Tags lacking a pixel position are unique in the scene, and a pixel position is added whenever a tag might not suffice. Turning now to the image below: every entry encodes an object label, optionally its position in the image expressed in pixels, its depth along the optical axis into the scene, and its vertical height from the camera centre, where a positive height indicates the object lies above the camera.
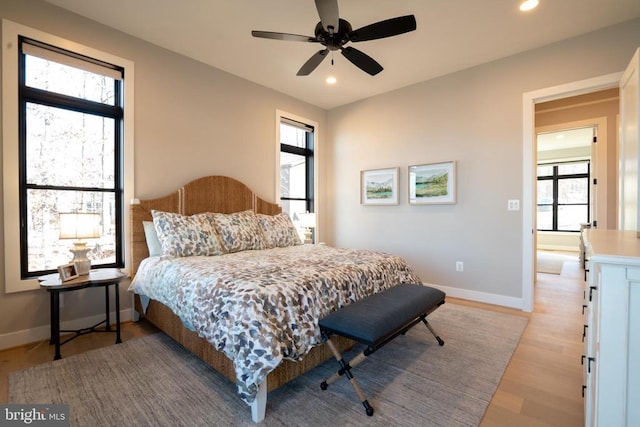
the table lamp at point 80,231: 2.26 -0.16
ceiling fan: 2.01 +1.35
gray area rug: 1.55 -1.11
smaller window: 4.62 +0.73
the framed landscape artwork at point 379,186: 4.25 +0.37
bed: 1.53 -0.52
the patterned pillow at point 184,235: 2.70 -0.24
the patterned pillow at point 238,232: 3.08 -0.23
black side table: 2.14 -0.57
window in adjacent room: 7.73 +0.40
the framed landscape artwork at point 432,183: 3.74 +0.36
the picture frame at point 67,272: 2.23 -0.48
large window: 2.32 +0.57
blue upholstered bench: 1.60 -0.66
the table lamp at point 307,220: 4.41 -0.14
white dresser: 0.88 -0.40
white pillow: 2.90 -0.29
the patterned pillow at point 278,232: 3.45 -0.25
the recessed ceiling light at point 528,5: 2.41 +1.73
